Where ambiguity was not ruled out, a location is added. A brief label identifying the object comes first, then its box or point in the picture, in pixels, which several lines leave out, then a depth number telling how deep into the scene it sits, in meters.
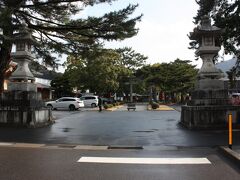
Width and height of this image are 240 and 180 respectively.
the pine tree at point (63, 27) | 11.22
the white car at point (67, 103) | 24.30
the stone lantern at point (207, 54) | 9.57
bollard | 5.89
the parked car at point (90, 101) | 30.33
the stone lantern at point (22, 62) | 10.35
